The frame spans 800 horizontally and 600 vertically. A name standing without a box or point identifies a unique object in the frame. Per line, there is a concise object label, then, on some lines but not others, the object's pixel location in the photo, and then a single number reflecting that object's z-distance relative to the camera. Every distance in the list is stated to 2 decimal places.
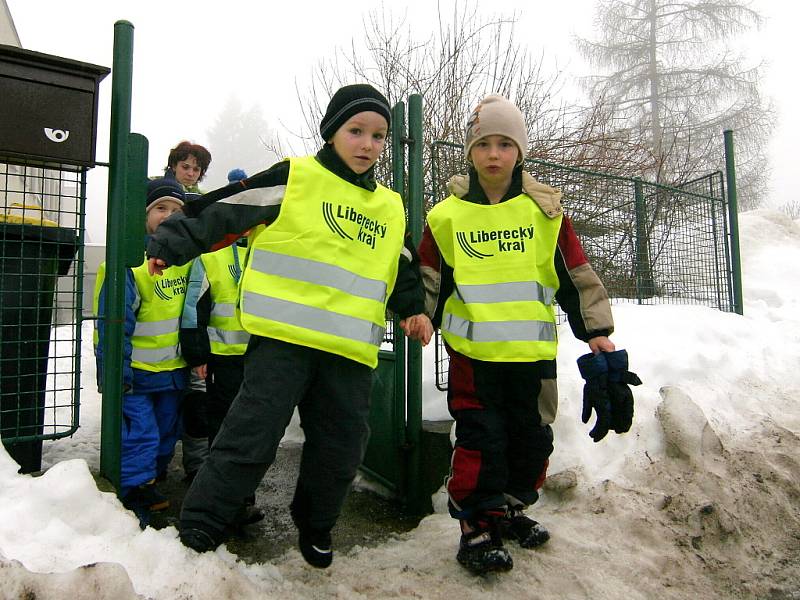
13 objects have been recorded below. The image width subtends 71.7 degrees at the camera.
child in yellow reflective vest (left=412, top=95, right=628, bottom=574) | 2.21
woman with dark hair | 3.63
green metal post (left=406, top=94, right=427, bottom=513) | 3.12
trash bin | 2.22
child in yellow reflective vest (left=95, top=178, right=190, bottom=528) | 2.73
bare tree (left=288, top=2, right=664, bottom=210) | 6.33
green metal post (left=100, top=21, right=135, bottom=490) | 2.18
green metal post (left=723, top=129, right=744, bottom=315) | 5.76
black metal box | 2.00
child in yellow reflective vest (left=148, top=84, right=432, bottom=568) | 1.82
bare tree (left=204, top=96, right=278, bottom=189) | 44.09
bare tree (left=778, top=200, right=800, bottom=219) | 21.99
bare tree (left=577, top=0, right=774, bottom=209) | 15.89
